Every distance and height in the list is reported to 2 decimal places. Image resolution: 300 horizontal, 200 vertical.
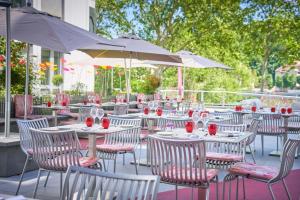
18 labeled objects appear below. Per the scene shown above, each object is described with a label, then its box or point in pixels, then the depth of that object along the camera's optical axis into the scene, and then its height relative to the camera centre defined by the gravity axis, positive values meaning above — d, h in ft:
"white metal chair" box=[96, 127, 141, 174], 18.71 -2.26
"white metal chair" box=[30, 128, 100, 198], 14.79 -1.90
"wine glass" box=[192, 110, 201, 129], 18.98 -1.02
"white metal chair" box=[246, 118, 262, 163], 20.95 -1.47
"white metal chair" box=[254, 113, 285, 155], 26.73 -1.83
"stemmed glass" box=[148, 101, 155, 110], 30.53 -0.79
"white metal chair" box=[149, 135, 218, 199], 13.14 -2.01
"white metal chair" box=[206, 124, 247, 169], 16.51 -2.33
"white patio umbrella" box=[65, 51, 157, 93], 36.15 +2.67
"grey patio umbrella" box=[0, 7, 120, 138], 17.70 +2.46
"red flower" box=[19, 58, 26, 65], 33.30 +2.28
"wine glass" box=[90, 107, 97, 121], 19.81 -0.89
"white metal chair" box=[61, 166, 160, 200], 7.52 -1.58
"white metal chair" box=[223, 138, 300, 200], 13.99 -2.48
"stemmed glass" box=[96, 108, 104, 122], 19.85 -0.89
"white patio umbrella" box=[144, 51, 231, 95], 36.81 +2.69
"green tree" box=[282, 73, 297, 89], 193.02 +6.20
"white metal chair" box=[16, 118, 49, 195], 17.57 -1.77
